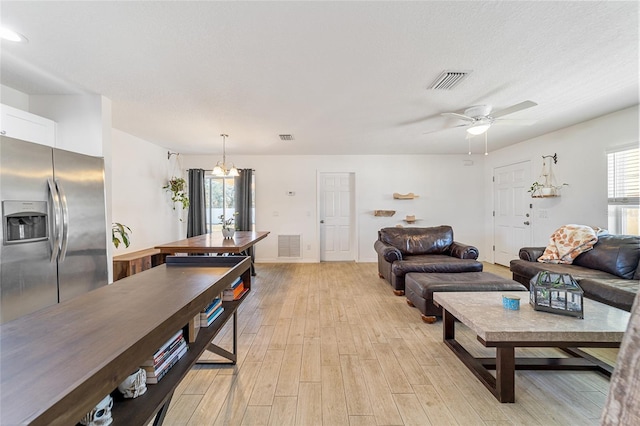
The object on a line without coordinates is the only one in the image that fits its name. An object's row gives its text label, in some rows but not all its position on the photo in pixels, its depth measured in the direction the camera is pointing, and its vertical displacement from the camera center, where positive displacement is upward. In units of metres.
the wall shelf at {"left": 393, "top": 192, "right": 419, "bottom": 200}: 6.08 +0.28
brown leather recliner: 3.68 -0.72
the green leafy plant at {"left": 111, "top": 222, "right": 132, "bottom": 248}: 3.76 -0.34
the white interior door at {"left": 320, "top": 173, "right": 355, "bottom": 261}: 6.41 -0.21
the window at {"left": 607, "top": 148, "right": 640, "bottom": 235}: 3.33 +0.21
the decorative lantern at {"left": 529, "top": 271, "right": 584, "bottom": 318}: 1.95 -0.64
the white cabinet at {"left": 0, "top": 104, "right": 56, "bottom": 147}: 2.38 +0.81
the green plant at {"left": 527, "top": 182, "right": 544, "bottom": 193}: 4.59 +0.36
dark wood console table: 0.59 -0.40
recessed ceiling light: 1.86 +1.24
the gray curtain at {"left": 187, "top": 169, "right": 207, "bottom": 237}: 5.97 +0.11
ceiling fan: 3.20 +1.05
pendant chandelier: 4.36 +0.65
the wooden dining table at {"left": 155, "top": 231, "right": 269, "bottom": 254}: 3.11 -0.42
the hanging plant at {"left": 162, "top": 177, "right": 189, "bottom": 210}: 5.51 +0.43
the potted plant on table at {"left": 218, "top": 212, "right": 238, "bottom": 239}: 3.98 -0.30
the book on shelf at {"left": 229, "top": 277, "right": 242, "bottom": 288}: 2.02 -0.56
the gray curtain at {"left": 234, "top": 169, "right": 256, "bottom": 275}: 5.98 +0.30
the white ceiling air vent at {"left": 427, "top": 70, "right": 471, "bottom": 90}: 2.44 +1.21
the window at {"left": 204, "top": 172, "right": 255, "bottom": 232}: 6.17 +0.27
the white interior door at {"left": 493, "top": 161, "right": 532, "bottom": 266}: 5.05 -0.06
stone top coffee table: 1.73 -0.80
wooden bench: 3.78 -0.75
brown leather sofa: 2.44 -0.71
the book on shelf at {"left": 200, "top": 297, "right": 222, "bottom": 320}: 1.59 -0.60
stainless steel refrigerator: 2.03 -0.12
